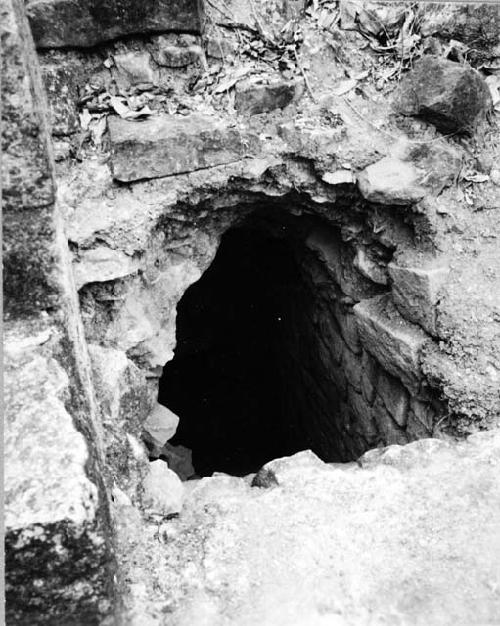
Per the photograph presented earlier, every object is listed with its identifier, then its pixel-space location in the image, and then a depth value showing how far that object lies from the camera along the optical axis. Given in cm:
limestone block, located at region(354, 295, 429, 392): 259
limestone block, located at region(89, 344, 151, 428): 203
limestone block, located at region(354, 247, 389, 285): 280
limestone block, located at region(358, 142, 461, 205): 254
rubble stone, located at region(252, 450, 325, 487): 206
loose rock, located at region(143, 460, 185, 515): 191
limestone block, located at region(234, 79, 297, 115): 254
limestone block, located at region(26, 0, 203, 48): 226
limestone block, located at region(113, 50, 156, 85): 243
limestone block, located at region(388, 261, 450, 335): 253
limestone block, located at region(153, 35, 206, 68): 246
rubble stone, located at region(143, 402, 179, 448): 248
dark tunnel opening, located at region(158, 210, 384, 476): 359
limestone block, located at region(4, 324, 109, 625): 131
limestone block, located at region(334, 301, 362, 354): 307
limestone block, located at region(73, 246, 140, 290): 227
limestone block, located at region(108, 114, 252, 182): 236
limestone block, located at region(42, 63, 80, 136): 234
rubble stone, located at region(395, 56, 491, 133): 251
